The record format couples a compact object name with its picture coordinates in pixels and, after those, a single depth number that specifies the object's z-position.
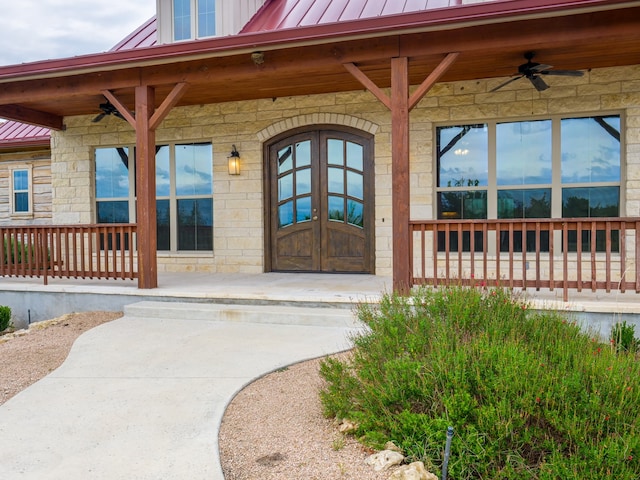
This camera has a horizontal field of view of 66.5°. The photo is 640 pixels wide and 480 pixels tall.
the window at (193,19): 8.15
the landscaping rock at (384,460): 2.28
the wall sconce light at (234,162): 8.06
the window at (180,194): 8.47
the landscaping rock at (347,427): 2.64
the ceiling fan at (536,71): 5.64
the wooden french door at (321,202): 7.67
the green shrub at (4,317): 5.89
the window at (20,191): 11.01
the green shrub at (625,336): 4.05
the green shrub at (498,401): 2.18
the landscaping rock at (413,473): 2.13
